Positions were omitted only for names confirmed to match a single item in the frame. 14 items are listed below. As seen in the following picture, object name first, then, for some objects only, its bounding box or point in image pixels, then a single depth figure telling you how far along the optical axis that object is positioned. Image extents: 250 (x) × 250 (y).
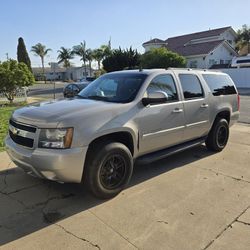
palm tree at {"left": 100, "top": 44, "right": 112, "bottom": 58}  53.31
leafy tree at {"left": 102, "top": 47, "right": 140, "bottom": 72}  36.84
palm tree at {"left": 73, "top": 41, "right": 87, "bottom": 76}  77.12
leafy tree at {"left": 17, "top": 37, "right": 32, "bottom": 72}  64.25
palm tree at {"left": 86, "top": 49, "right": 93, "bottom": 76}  75.88
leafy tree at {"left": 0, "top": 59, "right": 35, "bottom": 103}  17.86
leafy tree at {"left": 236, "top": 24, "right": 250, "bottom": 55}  50.50
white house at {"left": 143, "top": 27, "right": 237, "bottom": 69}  39.50
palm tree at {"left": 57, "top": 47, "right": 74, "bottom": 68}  83.60
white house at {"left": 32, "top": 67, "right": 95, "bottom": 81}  86.58
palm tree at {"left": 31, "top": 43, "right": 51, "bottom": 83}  83.94
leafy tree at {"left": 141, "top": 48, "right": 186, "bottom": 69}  31.59
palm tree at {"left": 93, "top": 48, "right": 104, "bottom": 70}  62.67
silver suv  3.79
